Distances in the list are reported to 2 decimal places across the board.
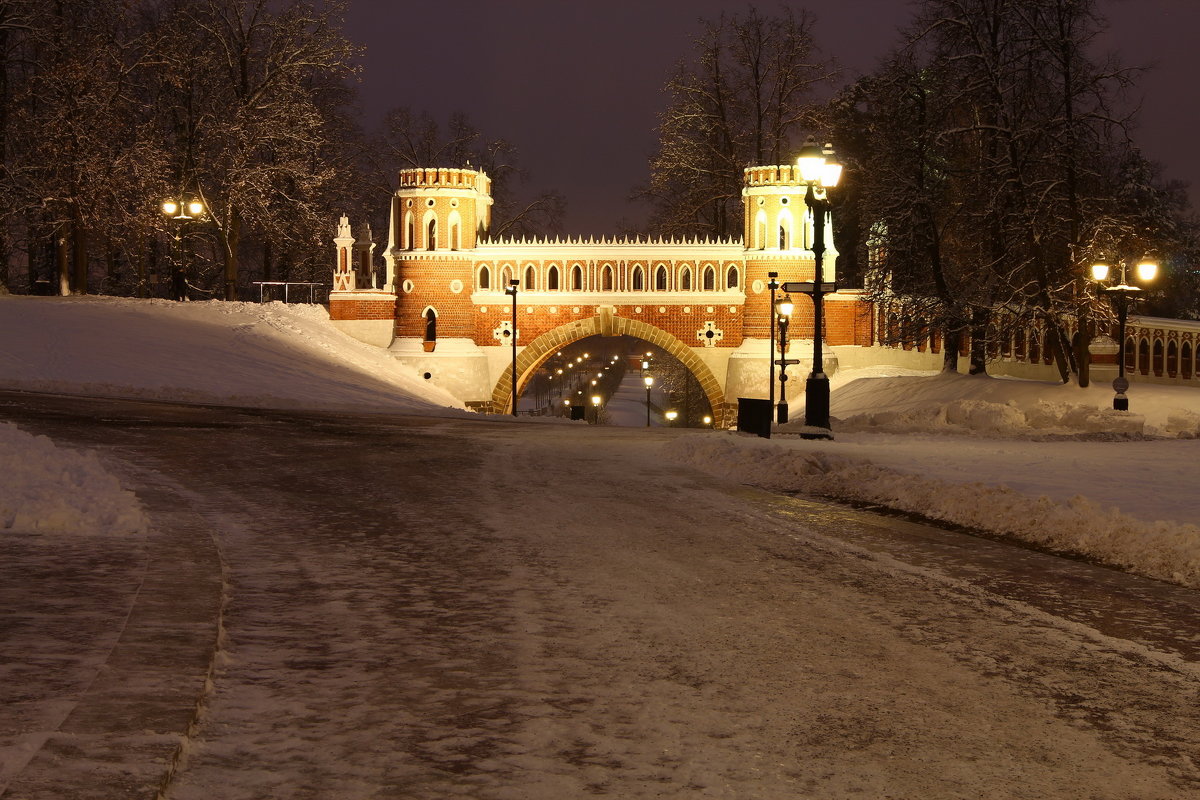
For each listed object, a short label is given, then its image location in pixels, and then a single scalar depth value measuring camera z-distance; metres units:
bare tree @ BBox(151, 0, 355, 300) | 44.12
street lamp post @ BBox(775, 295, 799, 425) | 33.91
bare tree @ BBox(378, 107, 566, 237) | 64.69
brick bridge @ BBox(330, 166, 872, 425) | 46.97
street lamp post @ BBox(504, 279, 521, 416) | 43.23
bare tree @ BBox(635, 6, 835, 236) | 52.06
